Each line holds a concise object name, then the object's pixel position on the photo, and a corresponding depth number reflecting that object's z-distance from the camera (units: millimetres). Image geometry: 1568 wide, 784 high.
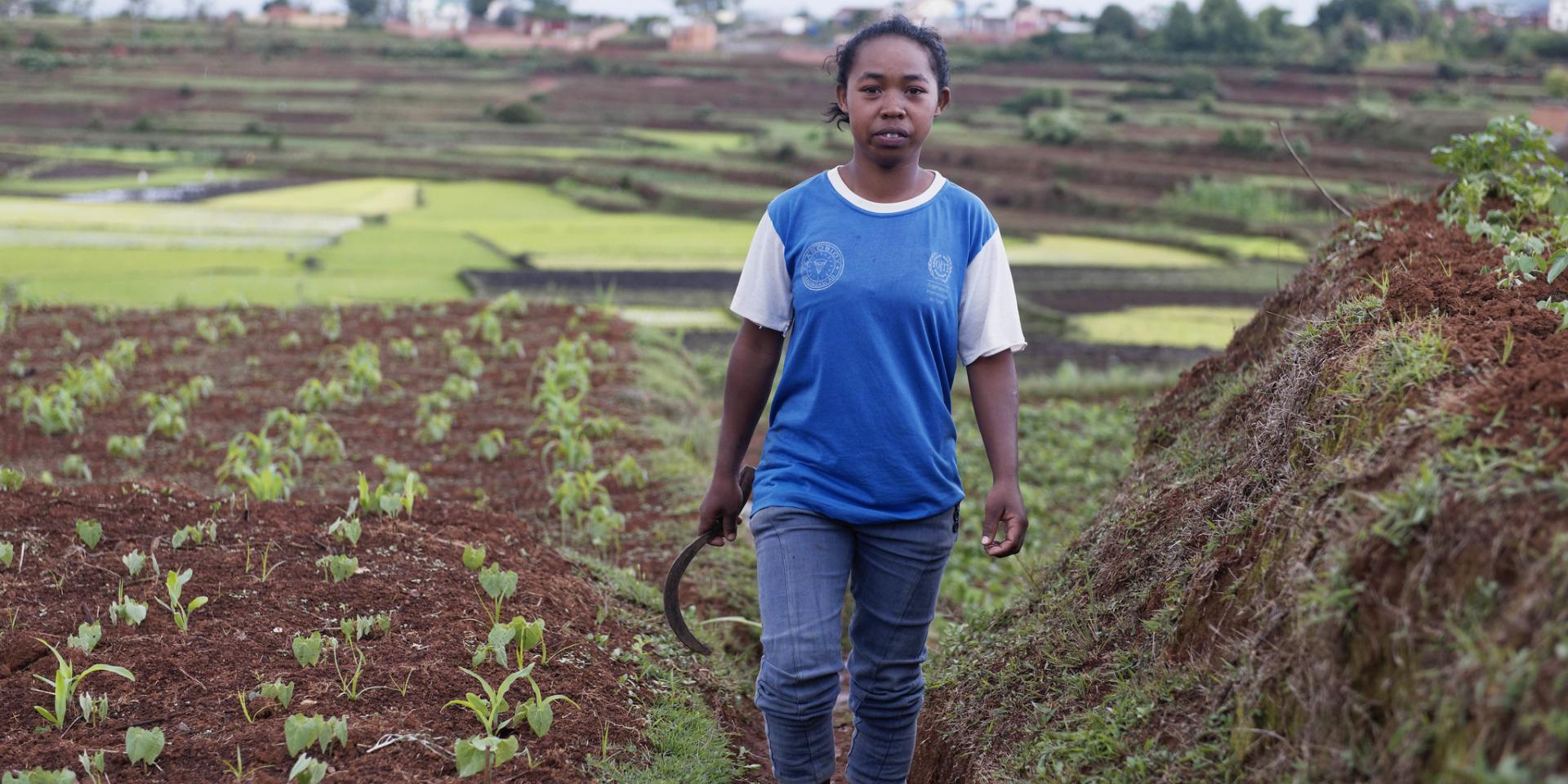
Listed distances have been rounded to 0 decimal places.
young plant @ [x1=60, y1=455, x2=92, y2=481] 6250
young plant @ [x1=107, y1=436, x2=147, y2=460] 6711
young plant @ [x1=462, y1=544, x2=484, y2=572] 4266
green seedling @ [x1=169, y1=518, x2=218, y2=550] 4223
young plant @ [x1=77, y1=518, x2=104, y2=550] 4160
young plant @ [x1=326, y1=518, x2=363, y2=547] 4273
